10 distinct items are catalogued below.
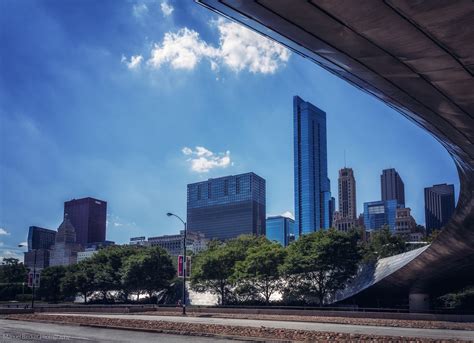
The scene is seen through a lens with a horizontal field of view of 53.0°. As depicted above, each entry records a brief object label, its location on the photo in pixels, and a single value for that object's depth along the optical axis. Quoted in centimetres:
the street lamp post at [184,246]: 4912
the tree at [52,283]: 9081
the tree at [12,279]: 10594
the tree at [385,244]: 8879
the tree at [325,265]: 5600
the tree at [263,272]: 6084
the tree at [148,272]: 7431
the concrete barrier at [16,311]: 5158
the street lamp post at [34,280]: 5869
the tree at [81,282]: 7988
